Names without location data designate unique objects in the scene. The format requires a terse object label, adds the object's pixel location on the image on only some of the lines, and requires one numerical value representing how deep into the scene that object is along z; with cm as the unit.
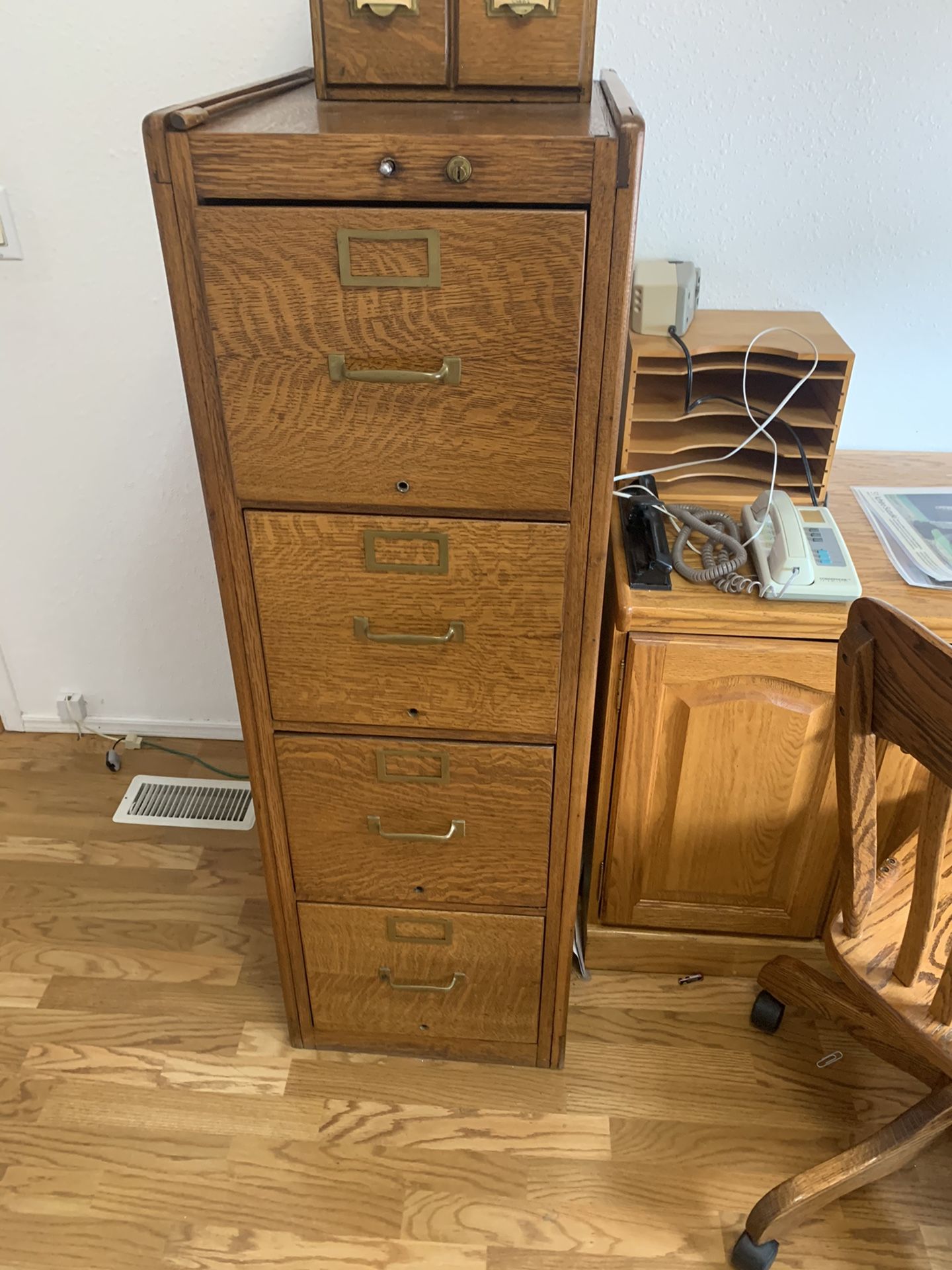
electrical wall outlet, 204
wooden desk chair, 90
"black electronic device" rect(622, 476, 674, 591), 127
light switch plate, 153
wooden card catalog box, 101
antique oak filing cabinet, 86
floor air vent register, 191
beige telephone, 123
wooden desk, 125
